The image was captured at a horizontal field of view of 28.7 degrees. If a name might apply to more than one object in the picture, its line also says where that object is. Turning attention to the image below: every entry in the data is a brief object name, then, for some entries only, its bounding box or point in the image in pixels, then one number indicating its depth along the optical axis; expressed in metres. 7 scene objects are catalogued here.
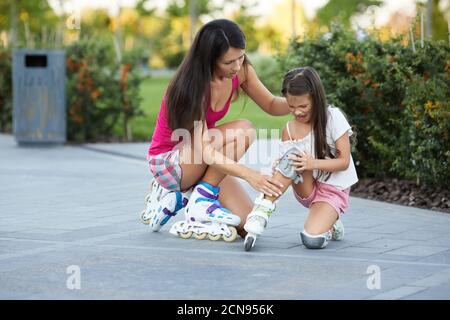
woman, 5.45
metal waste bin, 12.58
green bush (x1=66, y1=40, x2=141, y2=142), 13.06
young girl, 5.34
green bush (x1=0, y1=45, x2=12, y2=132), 14.84
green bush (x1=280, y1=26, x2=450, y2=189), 7.19
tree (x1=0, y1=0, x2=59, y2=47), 48.75
